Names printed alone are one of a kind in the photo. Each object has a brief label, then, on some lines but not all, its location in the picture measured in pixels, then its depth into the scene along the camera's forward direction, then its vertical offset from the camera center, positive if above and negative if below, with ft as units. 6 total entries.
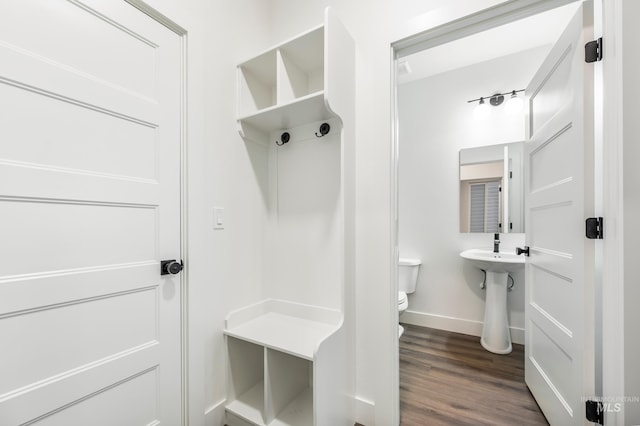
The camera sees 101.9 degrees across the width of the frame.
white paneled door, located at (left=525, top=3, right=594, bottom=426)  3.67 -0.29
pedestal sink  7.45 -2.72
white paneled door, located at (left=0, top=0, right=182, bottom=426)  2.77 -0.01
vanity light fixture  7.93 +3.43
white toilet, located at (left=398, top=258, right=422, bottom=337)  8.73 -2.13
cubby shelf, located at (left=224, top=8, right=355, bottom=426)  4.27 -0.58
